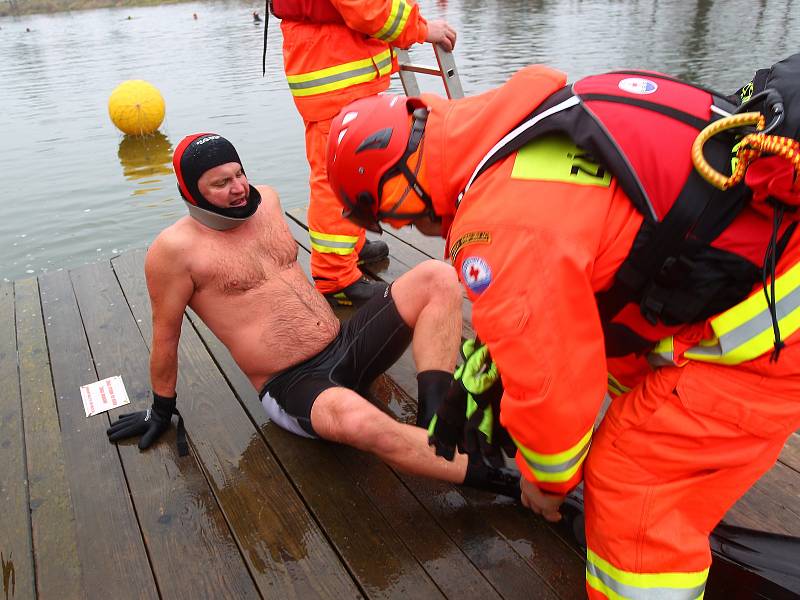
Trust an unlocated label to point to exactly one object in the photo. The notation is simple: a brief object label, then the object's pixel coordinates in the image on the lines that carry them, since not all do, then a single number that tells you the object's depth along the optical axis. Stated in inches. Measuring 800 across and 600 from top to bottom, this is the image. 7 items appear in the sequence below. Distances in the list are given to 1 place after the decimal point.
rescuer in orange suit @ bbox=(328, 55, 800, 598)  49.9
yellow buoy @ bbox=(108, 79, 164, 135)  376.5
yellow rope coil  47.7
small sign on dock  111.7
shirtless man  94.2
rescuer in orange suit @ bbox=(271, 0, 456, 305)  126.1
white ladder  149.3
